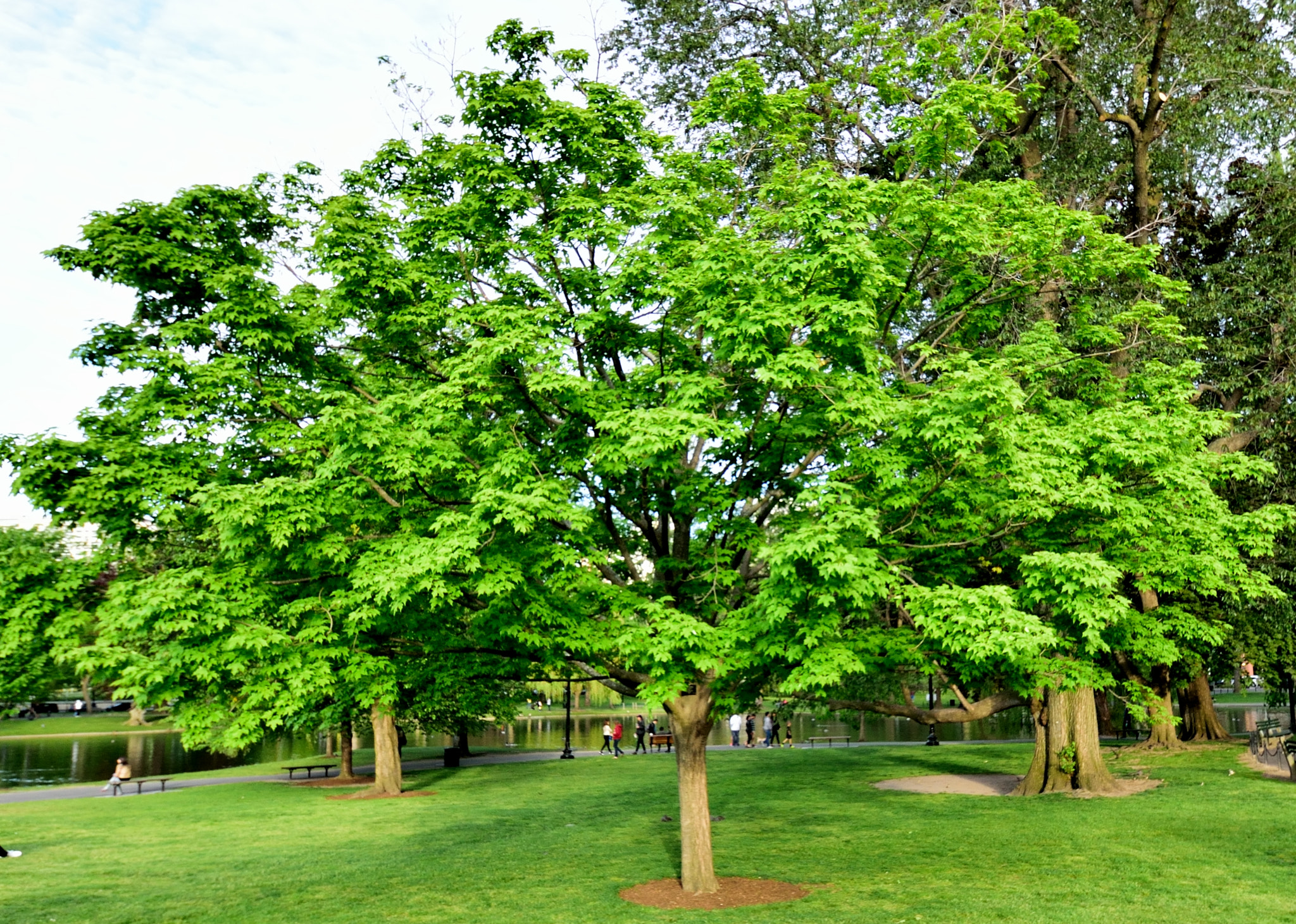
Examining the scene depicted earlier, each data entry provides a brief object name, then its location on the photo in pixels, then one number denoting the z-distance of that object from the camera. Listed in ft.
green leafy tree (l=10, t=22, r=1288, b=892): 37.09
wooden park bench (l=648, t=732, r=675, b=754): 138.24
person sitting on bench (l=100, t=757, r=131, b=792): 98.94
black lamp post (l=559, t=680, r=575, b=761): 127.86
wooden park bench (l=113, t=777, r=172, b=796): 101.09
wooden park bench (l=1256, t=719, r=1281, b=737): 106.93
